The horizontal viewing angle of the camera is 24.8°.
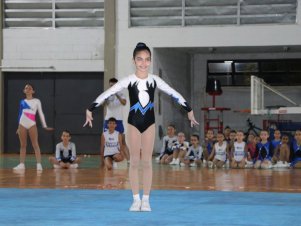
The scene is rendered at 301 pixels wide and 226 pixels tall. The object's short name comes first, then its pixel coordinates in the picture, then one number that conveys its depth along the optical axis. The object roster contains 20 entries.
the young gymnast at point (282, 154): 15.93
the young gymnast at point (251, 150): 16.02
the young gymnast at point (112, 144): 15.42
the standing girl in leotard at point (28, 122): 14.64
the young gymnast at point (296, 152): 15.92
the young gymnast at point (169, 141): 17.38
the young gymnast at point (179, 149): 16.77
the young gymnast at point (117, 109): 15.88
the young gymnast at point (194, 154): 16.50
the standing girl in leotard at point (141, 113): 7.84
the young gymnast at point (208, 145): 16.67
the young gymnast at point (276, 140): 16.33
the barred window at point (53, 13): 21.00
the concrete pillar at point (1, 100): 21.23
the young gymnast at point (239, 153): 15.89
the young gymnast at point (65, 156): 15.52
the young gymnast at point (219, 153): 16.06
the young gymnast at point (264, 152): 15.77
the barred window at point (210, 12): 19.97
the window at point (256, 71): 23.38
